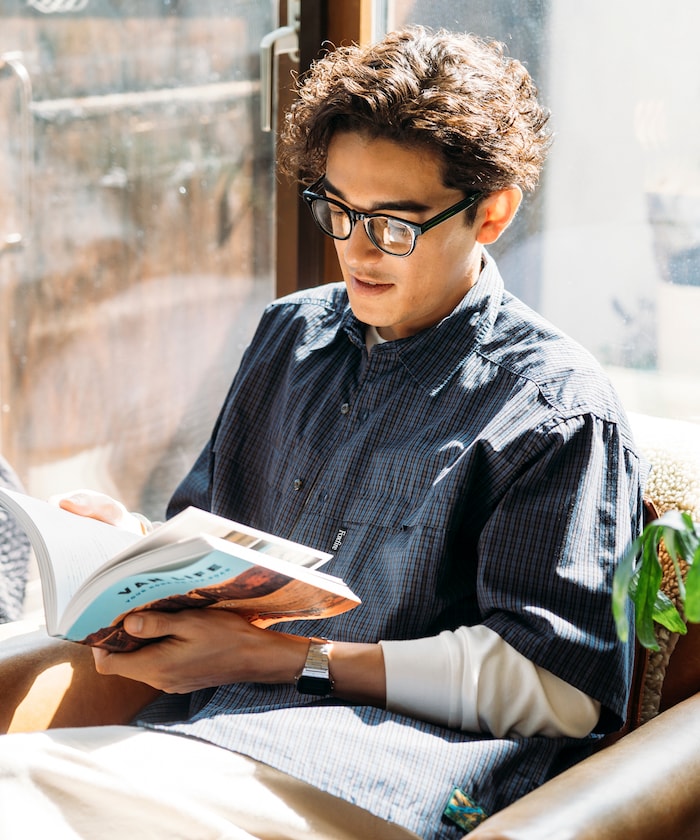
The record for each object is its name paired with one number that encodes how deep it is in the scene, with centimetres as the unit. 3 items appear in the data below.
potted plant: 154
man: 173
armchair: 158
